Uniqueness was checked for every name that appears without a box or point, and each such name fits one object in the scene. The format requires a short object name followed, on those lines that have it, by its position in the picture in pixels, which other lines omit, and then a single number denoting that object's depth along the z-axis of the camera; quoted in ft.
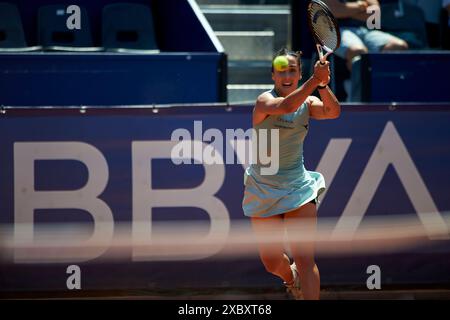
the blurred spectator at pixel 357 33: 58.70
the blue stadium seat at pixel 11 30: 59.62
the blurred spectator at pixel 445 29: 64.44
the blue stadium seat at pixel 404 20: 63.62
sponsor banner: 44.96
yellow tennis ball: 36.40
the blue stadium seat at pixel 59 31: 61.16
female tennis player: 37.11
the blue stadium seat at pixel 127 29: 62.08
